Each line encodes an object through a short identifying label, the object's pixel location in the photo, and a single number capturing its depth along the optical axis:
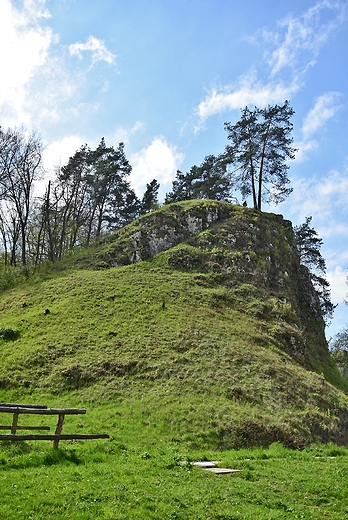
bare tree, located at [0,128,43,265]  42.56
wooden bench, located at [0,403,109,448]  10.55
